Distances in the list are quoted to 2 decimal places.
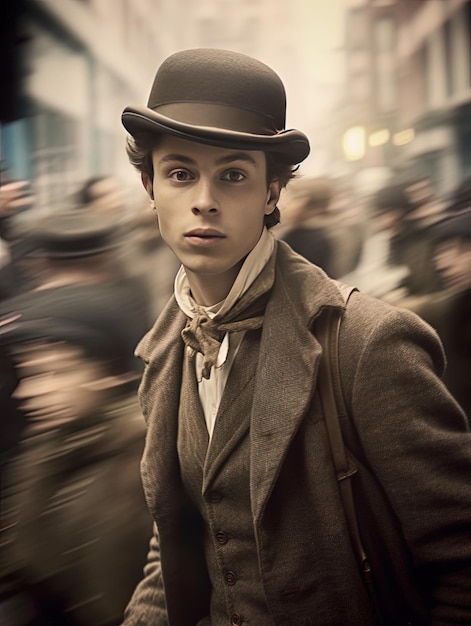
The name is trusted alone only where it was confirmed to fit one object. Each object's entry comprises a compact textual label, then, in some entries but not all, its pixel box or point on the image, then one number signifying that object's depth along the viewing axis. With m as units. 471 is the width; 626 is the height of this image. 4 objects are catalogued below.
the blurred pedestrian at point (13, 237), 1.61
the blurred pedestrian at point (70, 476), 1.58
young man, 1.25
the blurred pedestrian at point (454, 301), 1.60
